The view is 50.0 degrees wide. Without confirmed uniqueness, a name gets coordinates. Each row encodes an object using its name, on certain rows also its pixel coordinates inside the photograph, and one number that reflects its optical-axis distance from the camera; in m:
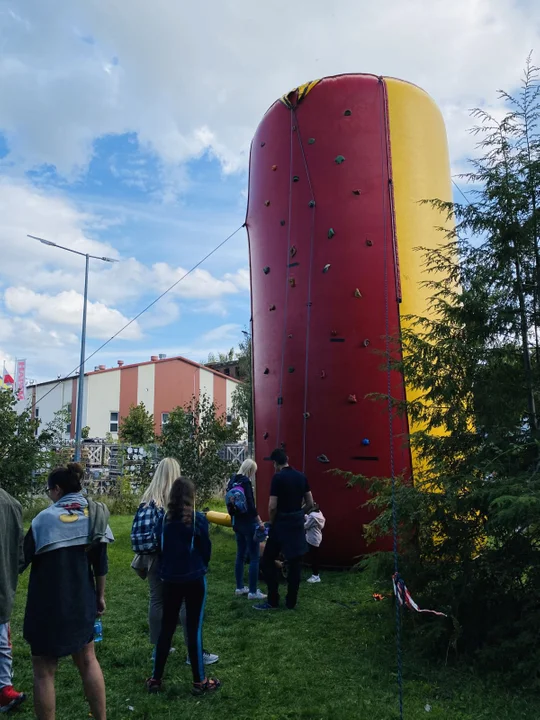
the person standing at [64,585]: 3.44
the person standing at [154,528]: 4.61
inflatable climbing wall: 8.61
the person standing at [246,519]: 7.00
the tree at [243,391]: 31.95
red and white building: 36.97
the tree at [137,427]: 30.48
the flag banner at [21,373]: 40.74
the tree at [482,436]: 4.79
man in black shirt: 6.73
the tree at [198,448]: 12.30
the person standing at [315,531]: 8.10
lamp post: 17.41
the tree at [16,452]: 9.84
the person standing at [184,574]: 4.36
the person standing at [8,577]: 4.10
